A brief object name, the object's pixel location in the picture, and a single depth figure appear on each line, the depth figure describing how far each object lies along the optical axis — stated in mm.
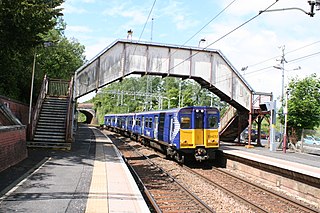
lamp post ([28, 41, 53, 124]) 15805
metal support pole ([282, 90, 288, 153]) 21098
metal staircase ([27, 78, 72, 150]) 16656
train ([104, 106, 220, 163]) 15604
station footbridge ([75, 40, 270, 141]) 20984
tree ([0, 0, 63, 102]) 11938
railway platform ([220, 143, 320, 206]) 10298
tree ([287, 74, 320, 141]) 24125
